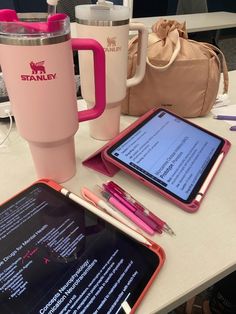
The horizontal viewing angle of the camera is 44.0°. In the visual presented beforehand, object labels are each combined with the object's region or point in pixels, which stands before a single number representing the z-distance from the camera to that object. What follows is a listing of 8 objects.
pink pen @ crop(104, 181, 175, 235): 0.43
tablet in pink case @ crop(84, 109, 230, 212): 0.49
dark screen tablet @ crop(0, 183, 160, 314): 0.33
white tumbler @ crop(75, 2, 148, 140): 0.51
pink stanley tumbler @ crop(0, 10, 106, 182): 0.37
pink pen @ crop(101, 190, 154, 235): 0.43
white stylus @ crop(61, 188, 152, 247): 0.40
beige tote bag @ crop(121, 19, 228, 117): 0.65
